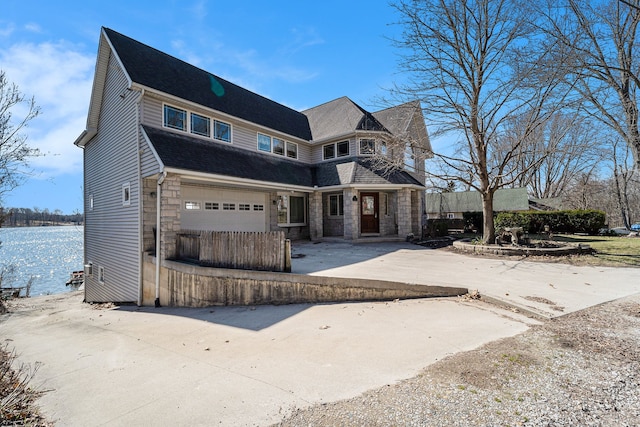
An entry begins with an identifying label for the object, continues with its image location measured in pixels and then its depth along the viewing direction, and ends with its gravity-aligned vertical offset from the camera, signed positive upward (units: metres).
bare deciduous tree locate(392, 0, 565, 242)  10.01 +5.05
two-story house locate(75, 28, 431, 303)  9.69 +2.20
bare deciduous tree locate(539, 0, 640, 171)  8.95 +5.15
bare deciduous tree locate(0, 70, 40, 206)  12.53 +3.67
